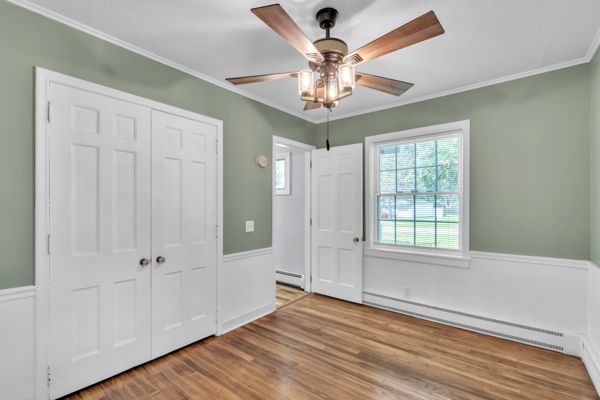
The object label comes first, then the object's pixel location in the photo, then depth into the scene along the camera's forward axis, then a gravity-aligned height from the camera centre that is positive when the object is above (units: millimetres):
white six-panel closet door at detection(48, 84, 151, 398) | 1933 -271
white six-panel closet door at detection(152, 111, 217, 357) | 2451 -280
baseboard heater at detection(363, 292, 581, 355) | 2564 -1288
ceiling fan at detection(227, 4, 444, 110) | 1389 +850
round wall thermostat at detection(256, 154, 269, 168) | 3342 +472
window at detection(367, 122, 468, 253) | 3195 +128
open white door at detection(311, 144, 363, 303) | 3799 -304
